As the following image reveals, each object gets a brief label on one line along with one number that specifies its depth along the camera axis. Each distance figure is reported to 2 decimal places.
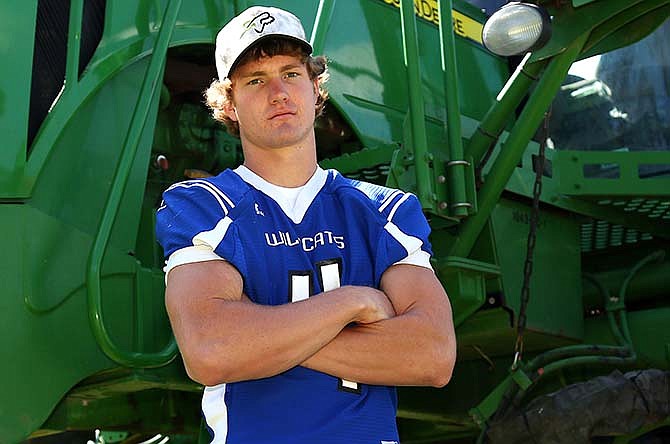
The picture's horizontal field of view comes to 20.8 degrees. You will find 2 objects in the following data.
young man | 3.06
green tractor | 4.39
